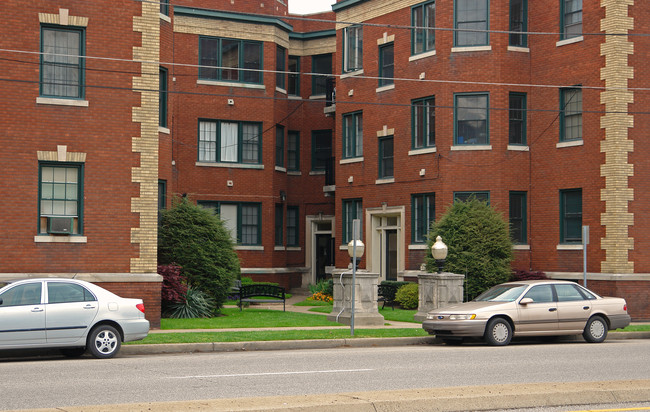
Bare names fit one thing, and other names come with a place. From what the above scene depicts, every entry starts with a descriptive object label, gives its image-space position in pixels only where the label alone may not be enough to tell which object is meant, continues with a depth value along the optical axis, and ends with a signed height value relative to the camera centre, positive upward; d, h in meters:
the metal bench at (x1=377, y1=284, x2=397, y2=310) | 29.94 -1.40
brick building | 21.31 +3.86
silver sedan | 15.72 -1.23
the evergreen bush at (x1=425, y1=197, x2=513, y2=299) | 26.98 +0.17
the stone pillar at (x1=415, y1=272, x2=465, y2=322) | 23.62 -1.01
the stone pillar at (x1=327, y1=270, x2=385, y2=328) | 23.08 -1.30
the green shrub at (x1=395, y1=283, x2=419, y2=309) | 28.84 -1.45
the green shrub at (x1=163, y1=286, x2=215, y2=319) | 24.14 -1.55
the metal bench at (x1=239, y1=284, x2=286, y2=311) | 26.58 -1.24
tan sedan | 19.58 -1.40
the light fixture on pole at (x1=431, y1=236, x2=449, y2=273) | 24.06 -0.02
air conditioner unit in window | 21.08 +0.59
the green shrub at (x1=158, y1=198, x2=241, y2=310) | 25.08 +0.05
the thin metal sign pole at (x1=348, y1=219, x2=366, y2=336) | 20.19 +0.04
